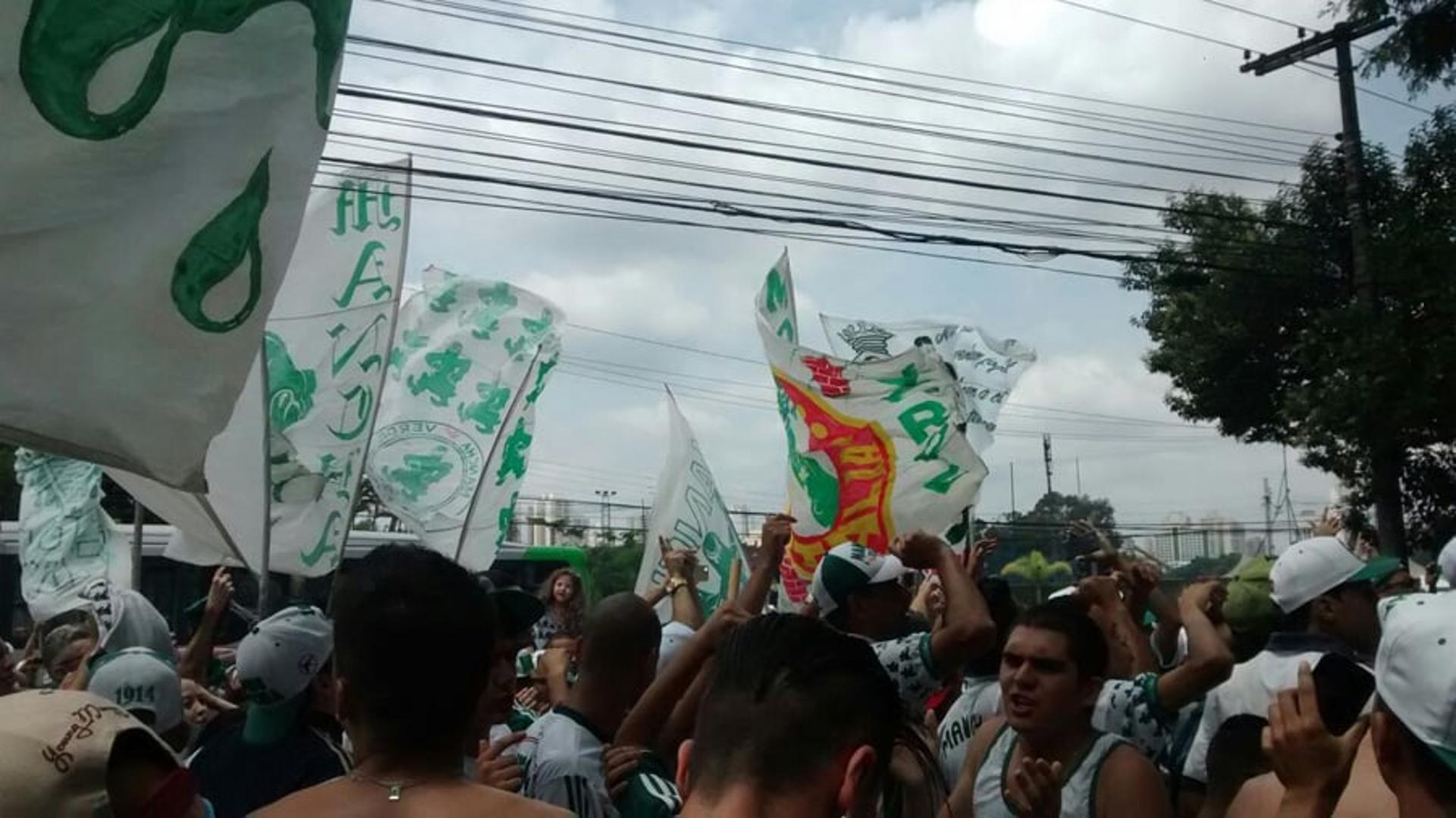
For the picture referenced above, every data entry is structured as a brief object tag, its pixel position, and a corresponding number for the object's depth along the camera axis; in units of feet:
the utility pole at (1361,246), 52.42
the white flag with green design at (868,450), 23.48
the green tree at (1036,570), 118.21
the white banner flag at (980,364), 32.55
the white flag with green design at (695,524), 26.20
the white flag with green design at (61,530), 31.14
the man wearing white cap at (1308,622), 13.70
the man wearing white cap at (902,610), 10.88
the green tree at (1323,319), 50.60
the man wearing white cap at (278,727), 10.62
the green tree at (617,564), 127.34
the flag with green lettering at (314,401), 21.27
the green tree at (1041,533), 147.43
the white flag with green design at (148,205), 7.96
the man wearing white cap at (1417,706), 5.96
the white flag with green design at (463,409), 28.86
